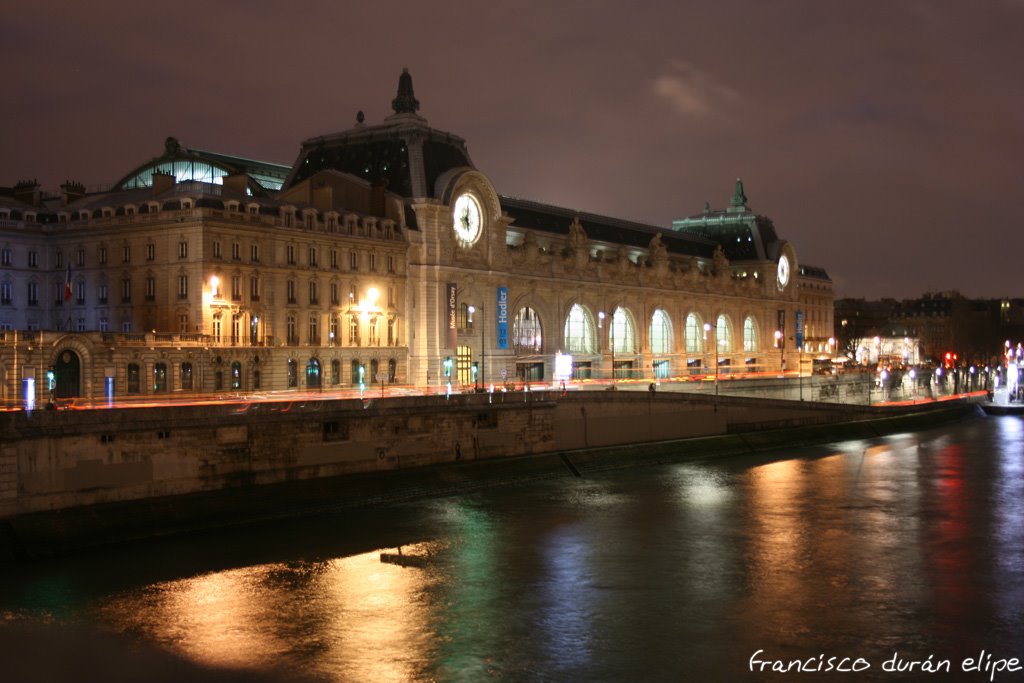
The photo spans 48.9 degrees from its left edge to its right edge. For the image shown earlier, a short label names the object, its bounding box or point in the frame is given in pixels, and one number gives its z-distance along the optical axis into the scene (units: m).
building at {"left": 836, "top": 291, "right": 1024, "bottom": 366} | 187.14
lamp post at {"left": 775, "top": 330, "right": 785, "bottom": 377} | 134.62
